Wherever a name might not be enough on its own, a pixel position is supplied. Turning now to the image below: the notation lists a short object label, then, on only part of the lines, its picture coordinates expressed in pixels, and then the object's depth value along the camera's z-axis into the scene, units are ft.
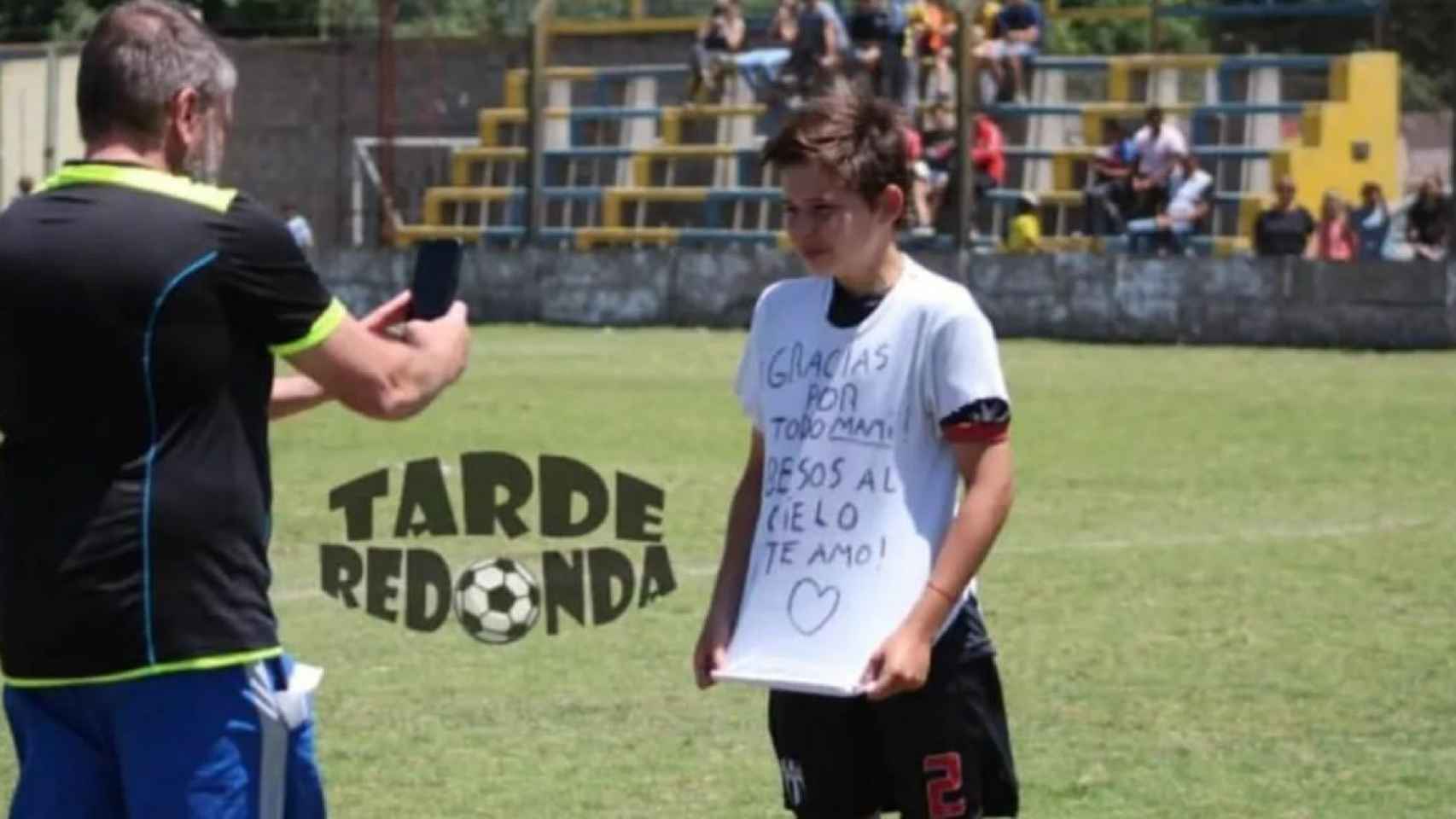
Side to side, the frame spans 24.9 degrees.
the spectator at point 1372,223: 102.01
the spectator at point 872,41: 111.24
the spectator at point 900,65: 111.34
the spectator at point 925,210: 99.26
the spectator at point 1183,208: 103.04
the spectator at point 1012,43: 112.78
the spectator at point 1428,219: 105.29
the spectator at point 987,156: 106.52
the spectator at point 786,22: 116.67
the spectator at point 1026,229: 105.24
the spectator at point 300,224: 109.09
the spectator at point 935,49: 109.70
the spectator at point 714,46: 121.08
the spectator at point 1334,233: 99.60
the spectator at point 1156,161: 104.32
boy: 17.07
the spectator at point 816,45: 112.47
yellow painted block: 111.04
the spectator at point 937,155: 102.94
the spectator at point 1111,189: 105.60
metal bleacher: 111.04
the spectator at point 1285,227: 100.27
